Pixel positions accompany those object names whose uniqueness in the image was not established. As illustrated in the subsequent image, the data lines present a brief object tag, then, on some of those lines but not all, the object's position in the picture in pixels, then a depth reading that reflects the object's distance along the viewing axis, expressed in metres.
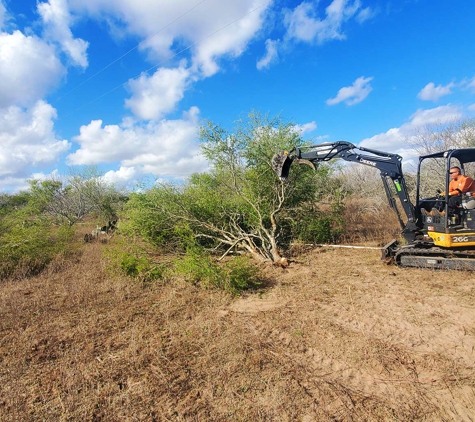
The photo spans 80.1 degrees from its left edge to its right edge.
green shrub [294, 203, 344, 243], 9.45
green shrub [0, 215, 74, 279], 7.48
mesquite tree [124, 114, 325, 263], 8.62
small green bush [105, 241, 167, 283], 6.40
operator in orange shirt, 5.80
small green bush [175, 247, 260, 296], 5.39
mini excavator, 5.81
